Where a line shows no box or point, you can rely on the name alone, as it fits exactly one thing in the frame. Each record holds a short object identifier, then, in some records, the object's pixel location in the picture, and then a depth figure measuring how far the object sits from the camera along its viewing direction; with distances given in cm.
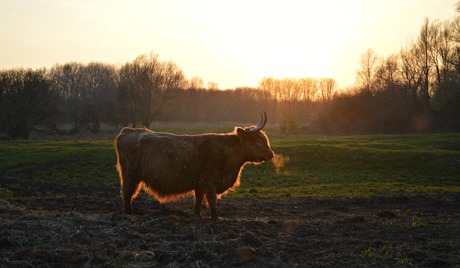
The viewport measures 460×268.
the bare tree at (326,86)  10431
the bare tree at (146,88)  6612
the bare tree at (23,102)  5600
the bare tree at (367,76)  7590
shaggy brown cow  1165
